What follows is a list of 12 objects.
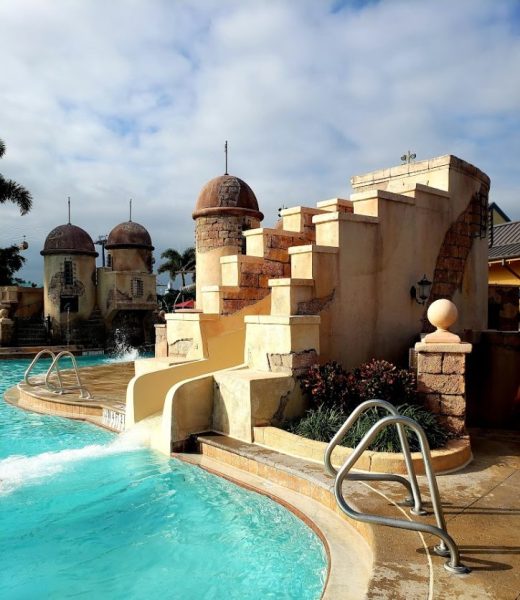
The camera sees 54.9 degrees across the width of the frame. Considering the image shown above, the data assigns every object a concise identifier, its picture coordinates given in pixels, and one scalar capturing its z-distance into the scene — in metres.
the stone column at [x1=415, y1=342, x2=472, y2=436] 5.82
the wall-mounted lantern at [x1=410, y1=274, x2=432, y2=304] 8.16
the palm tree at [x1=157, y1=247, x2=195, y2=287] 46.88
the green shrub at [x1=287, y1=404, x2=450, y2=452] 5.45
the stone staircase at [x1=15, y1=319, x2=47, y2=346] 26.94
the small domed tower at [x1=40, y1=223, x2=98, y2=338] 29.22
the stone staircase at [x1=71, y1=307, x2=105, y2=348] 28.96
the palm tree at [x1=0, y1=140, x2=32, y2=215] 27.41
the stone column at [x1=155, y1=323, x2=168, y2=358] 11.20
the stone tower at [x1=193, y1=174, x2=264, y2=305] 11.46
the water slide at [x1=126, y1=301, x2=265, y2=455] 6.48
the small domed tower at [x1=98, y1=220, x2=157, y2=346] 29.59
